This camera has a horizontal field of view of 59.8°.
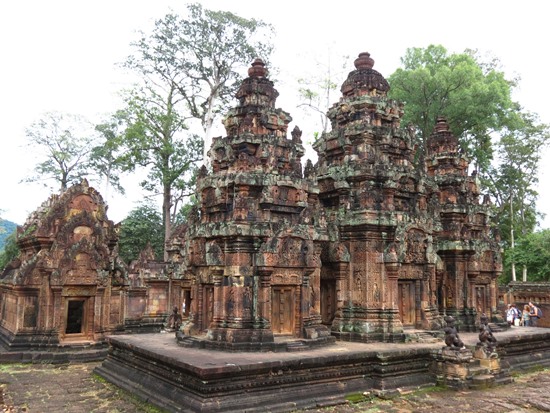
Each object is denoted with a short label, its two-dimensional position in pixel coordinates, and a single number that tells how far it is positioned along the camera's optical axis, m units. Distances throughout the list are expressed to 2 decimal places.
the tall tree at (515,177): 31.64
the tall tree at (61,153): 34.47
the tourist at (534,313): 21.00
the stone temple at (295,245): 10.58
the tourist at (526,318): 20.94
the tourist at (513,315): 20.81
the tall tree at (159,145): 28.34
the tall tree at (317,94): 28.64
